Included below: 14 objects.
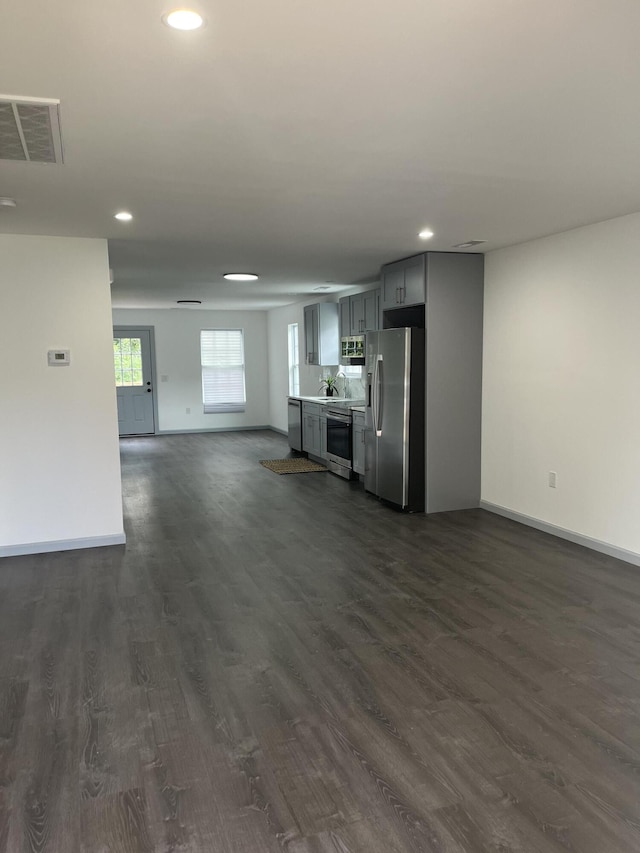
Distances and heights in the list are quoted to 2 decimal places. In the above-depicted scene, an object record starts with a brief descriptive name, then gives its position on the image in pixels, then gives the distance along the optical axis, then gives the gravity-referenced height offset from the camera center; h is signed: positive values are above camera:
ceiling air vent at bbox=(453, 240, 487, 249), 5.17 +1.02
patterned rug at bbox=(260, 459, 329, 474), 8.20 -1.47
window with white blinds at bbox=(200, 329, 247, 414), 12.03 -0.14
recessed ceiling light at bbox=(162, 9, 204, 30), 1.68 +0.98
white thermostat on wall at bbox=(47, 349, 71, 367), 4.76 +0.06
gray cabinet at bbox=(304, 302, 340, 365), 9.02 +0.43
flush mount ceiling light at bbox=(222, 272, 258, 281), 6.88 +1.01
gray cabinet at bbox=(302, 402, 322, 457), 8.60 -1.00
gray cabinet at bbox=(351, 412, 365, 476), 7.21 -0.97
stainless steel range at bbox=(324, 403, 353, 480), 7.54 -1.03
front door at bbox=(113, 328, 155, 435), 11.44 -0.31
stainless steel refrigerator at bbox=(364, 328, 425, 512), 5.72 -0.50
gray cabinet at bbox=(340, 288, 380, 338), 7.12 +0.61
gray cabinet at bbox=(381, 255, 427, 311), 5.76 +0.79
